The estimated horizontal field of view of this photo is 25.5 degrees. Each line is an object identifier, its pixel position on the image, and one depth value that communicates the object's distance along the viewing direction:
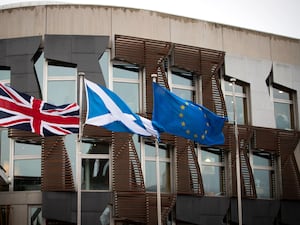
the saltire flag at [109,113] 21.91
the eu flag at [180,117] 23.00
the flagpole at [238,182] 25.49
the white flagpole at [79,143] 22.31
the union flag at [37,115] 22.97
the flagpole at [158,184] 22.89
